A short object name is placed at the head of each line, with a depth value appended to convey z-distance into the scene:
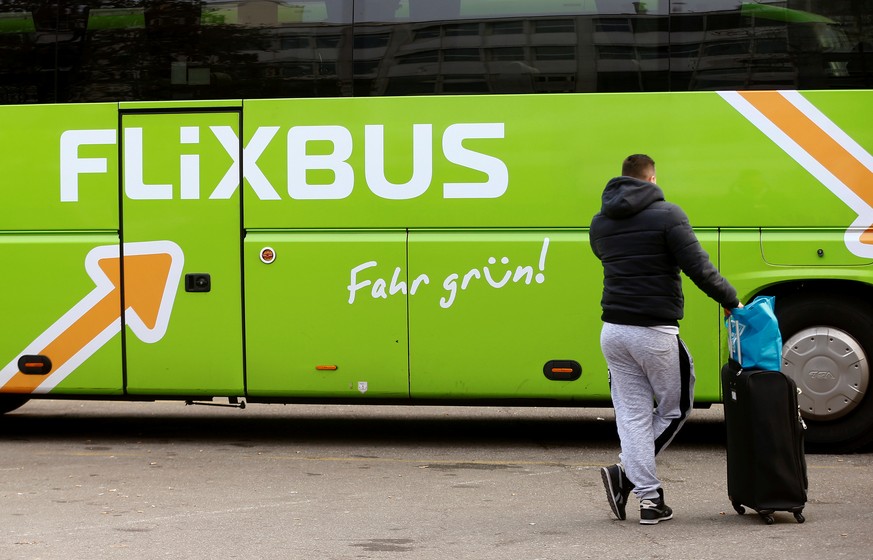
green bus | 16.36
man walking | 12.31
